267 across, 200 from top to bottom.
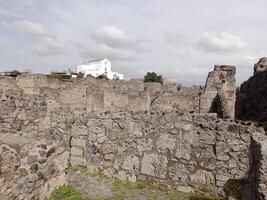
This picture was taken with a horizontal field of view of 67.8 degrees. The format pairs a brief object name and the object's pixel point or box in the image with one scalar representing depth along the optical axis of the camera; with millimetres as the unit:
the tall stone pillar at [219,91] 9515
